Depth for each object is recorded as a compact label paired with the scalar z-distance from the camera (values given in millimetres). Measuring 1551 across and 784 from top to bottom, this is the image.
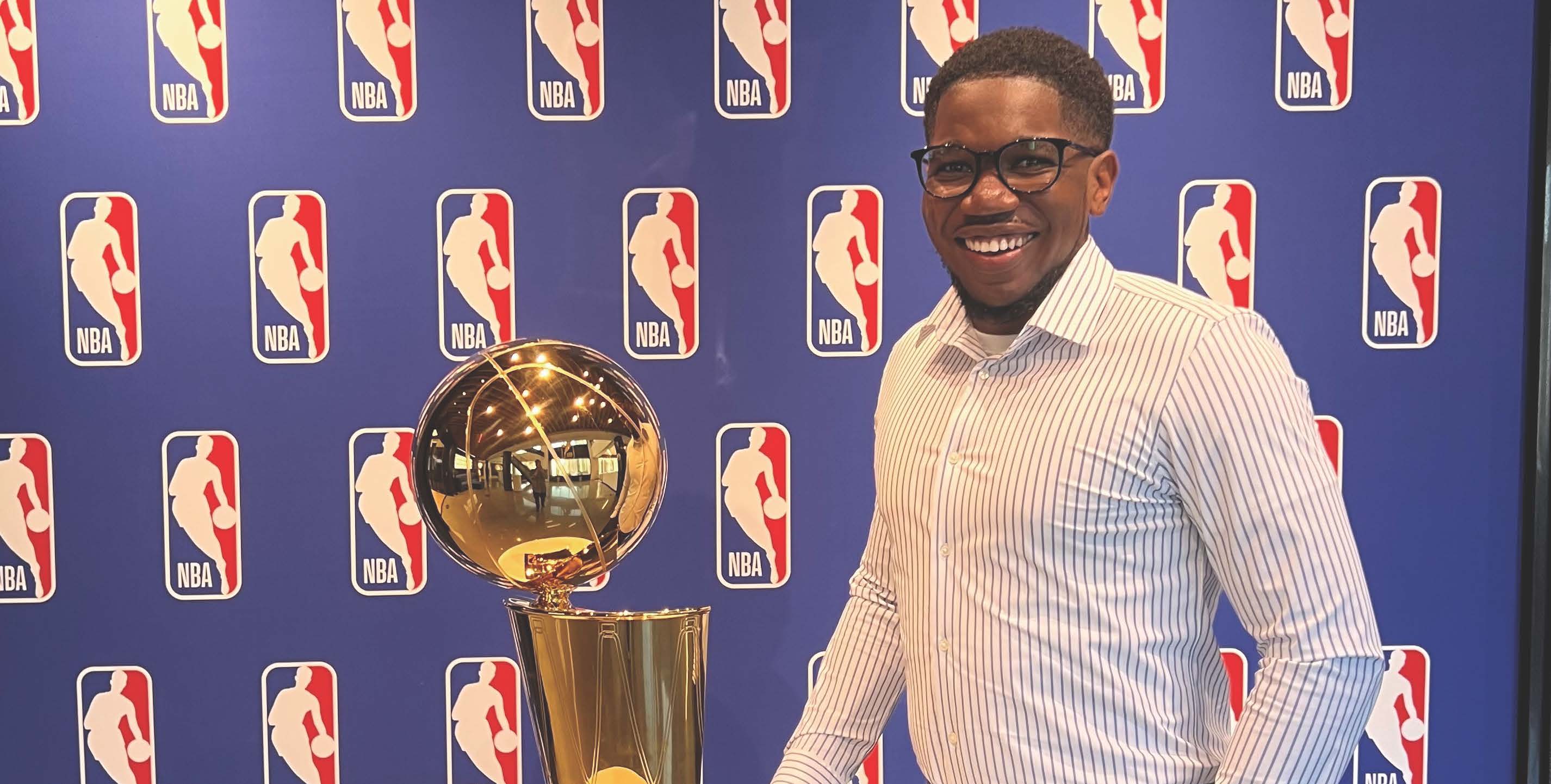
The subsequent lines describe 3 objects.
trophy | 1163
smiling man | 958
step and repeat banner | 1893
